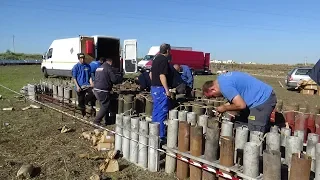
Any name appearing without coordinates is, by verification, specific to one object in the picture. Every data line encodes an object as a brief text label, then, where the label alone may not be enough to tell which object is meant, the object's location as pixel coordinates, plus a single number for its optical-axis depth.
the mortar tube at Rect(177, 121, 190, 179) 4.60
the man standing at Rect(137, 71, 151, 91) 9.61
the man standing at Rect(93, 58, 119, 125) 7.65
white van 17.39
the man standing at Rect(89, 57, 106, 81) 9.41
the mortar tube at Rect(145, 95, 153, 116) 7.29
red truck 32.59
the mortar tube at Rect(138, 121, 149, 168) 5.13
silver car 20.05
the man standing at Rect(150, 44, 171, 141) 5.95
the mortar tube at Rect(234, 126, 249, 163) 4.43
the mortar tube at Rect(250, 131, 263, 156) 4.25
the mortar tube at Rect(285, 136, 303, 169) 4.04
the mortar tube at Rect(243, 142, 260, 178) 3.70
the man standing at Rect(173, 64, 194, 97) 9.75
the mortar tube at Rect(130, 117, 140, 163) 5.30
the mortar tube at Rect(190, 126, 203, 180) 4.39
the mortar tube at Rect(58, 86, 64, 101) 10.65
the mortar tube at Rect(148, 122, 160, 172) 4.97
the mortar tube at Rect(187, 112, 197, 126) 5.66
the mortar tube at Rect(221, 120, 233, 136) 4.79
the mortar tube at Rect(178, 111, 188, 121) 5.72
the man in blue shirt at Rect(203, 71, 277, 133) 4.39
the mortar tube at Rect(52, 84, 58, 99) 11.05
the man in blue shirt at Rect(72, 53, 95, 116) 8.69
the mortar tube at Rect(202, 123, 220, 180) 4.21
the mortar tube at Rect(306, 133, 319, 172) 4.11
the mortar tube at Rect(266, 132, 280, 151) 4.24
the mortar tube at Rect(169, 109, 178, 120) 5.91
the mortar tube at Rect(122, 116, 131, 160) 5.48
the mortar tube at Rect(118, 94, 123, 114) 8.12
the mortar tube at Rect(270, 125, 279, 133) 4.82
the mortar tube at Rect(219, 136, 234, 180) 3.96
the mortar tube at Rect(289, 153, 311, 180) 3.27
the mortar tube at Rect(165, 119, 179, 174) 4.87
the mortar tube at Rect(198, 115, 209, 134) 5.32
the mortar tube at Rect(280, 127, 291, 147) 4.62
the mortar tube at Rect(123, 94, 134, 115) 7.95
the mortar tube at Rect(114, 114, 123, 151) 5.68
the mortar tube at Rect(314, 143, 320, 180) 3.44
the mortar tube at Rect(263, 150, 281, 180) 3.44
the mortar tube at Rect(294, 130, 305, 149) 4.63
